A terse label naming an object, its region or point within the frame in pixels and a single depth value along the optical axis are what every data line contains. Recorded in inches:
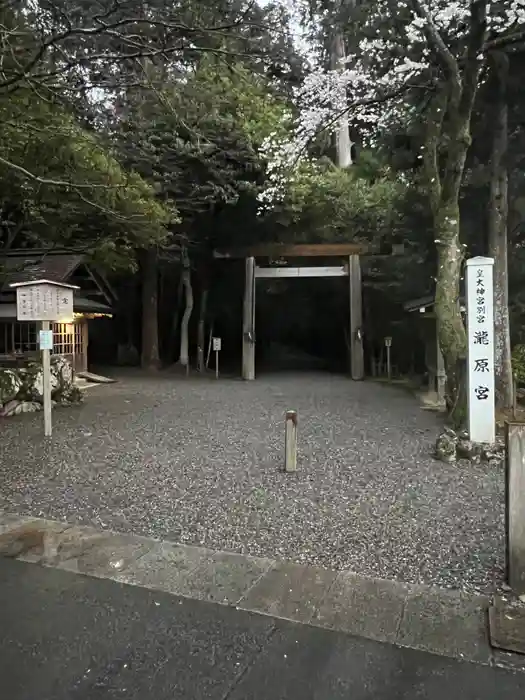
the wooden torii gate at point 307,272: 608.7
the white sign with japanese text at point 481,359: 239.9
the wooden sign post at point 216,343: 626.5
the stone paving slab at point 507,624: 94.3
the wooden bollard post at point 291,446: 214.5
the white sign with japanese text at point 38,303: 304.7
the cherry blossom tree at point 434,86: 261.7
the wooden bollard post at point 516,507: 113.8
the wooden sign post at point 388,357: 613.7
